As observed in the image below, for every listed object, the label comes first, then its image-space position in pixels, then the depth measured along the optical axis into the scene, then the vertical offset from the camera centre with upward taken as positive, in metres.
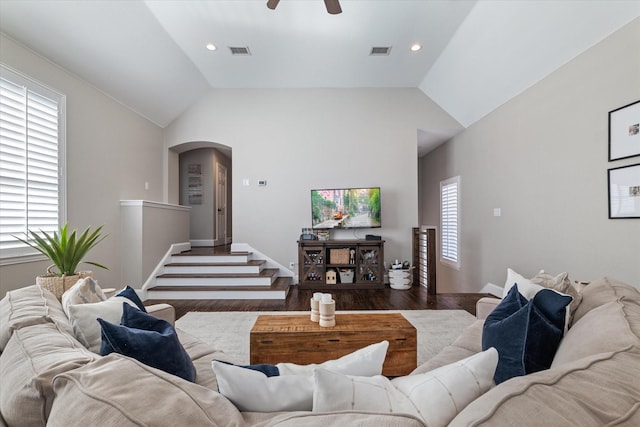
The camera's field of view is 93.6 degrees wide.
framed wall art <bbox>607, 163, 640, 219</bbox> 2.53 +0.22
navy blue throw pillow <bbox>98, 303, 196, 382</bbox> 0.99 -0.44
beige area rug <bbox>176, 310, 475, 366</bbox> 2.75 -1.21
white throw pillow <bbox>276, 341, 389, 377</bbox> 0.88 -0.44
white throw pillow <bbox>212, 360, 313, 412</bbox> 0.76 -0.45
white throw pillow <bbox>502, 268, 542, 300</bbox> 1.56 -0.37
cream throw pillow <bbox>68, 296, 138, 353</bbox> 1.25 -0.45
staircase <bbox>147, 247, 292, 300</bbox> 4.59 -0.99
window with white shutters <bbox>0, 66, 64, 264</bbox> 2.91 +0.61
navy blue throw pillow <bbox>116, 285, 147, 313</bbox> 1.60 -0.42
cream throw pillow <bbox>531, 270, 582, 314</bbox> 1.40 -0.36
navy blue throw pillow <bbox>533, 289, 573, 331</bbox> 1.22 -0.38
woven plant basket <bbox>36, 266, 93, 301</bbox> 2.40 -0.52
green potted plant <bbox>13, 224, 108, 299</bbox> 2.41 -0.38
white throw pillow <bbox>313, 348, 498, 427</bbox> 0.67 -0.41
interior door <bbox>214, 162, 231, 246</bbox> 7.41 +0.31
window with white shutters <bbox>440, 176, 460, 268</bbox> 5.68 -0.09
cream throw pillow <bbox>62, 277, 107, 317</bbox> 1.51 -0.40
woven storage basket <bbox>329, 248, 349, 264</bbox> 5.11 -0.67
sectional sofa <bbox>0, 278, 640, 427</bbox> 0.54 -0.36
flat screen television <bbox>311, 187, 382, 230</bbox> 5.31 +0.16
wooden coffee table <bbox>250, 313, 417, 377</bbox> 2.09 -0.89
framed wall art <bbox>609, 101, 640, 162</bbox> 2.52 +0.73
